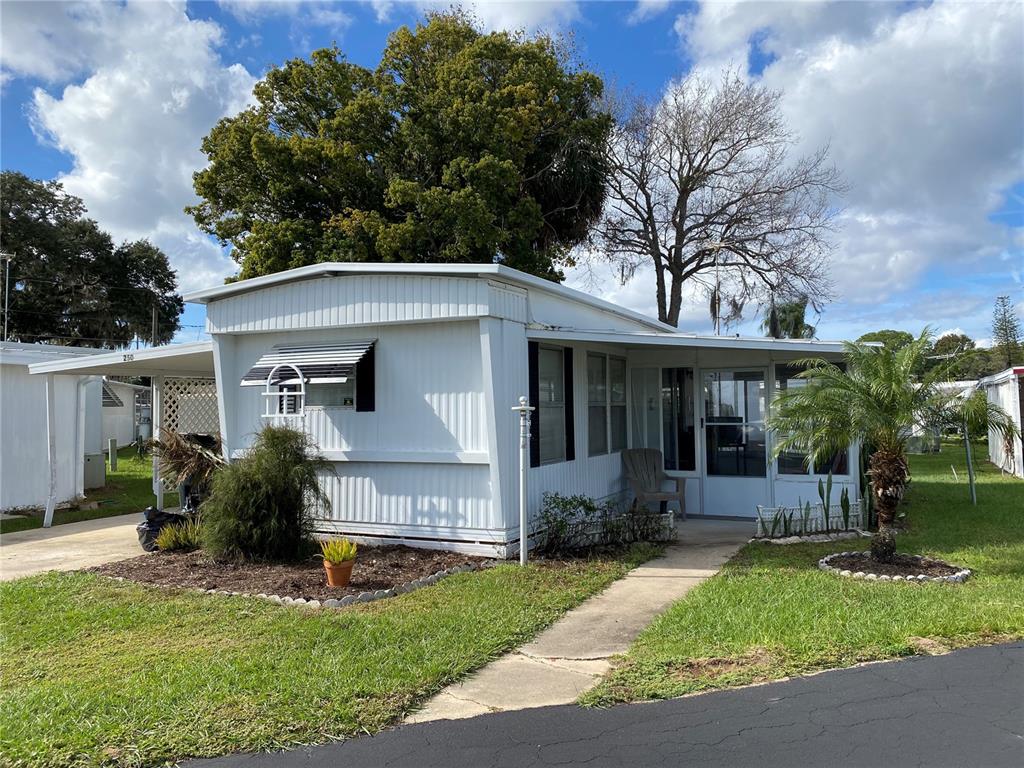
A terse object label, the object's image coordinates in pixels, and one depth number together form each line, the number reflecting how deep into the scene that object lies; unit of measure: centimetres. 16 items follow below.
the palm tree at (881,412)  688
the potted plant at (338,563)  650
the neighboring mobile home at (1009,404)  1570
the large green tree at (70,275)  3066
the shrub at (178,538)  839
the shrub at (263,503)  741
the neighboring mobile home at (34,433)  1223
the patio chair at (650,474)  1027
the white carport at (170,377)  1056
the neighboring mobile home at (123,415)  2638
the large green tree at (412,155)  1722
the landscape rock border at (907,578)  646
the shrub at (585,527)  804
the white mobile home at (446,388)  779
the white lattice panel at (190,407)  1283
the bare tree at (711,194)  2184
